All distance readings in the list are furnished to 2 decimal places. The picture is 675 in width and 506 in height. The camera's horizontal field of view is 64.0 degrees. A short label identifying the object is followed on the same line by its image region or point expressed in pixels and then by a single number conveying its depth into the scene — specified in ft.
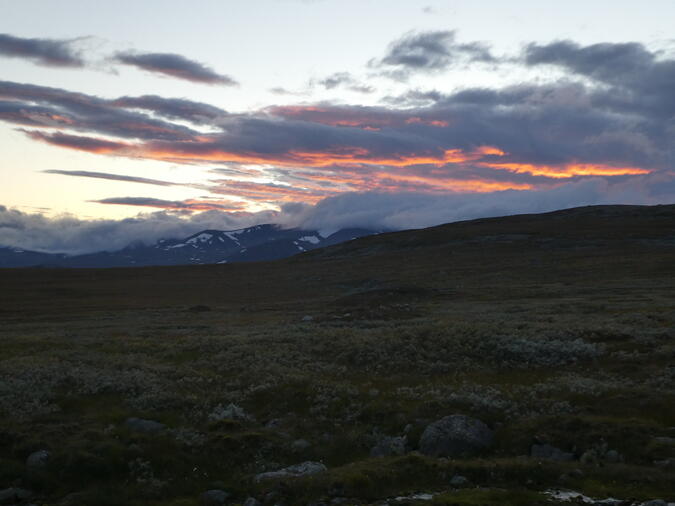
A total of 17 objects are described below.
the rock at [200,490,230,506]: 59.11
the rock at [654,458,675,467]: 58.85
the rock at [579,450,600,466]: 61.67
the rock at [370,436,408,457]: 70.95
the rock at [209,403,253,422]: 82.79
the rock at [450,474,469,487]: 58.13
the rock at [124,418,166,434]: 77.56
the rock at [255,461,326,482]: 63.82
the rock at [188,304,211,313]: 286.29
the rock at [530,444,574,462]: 64.69
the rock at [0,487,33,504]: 60.29
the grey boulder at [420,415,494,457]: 69.21
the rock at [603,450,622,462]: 62.64
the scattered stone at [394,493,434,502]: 54.13
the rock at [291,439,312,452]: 73.00
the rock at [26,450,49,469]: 66.23
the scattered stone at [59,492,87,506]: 59.33
